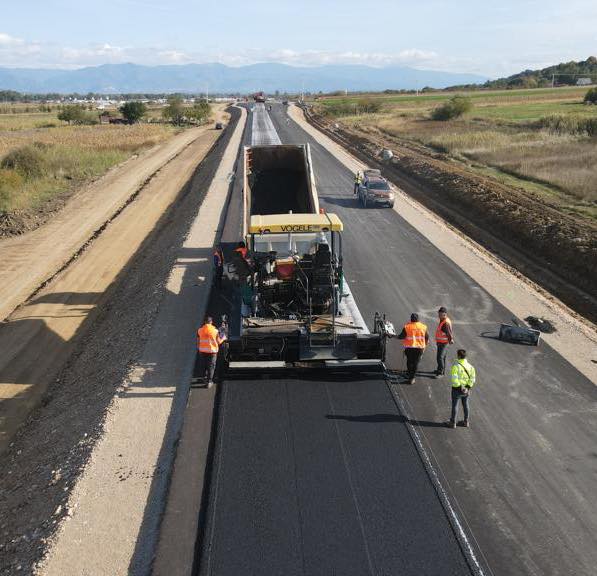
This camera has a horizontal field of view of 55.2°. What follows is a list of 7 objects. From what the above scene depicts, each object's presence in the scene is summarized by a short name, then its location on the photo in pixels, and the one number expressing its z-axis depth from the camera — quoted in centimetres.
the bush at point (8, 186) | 3049
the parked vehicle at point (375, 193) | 2677
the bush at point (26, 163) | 3844
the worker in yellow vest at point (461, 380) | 946
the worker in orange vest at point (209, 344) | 1066
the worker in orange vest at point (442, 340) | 1120
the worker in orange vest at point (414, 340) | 1080
